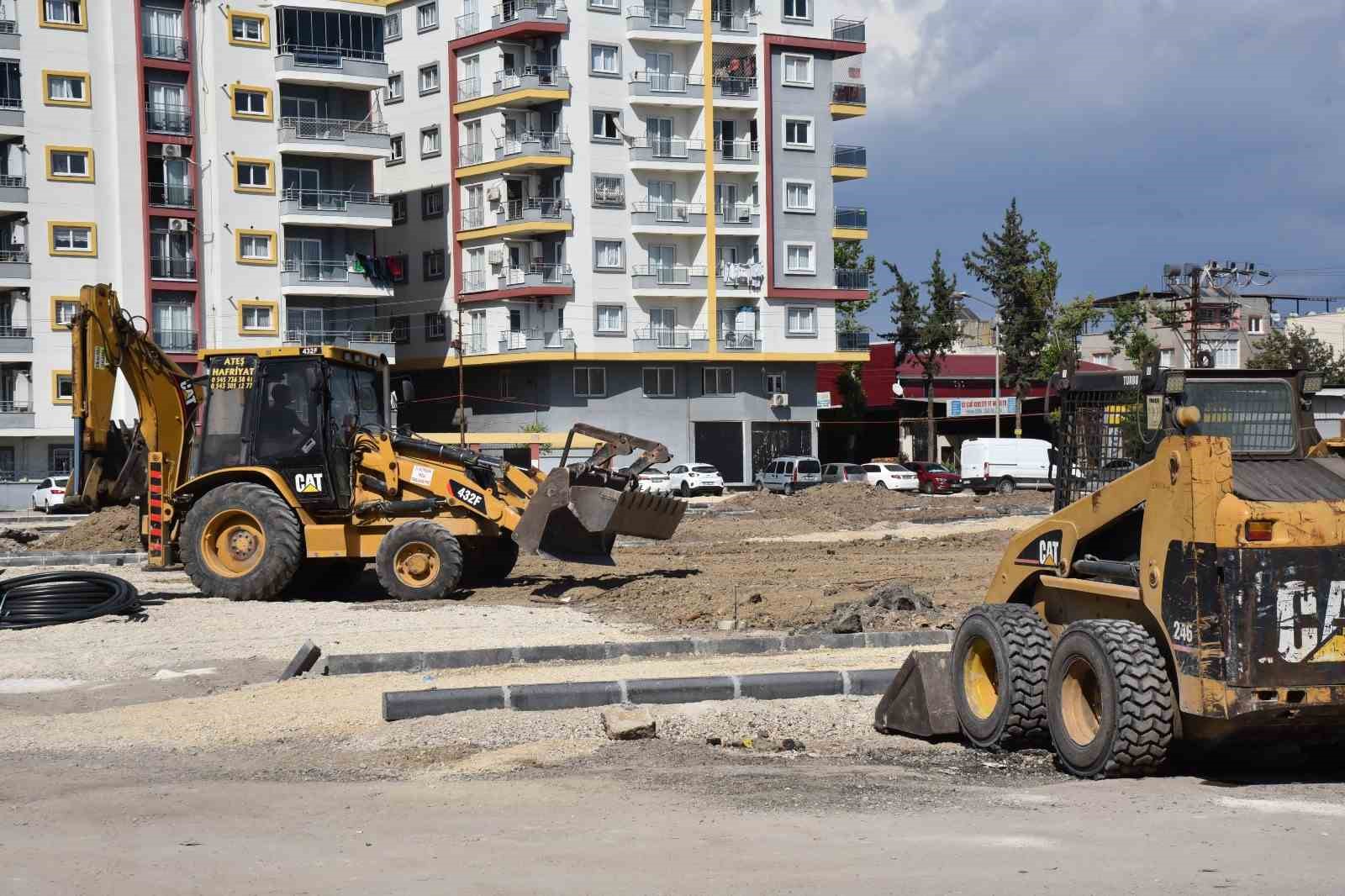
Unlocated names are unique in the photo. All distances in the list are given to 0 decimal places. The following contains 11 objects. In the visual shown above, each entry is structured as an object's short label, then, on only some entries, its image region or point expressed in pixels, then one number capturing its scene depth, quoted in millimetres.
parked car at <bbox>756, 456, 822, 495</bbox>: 62875
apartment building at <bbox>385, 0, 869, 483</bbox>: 68562
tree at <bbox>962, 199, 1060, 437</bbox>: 81938
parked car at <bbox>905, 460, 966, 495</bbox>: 60906
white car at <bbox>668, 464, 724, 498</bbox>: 61281
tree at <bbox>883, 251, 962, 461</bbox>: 80500
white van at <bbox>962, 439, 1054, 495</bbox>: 58969
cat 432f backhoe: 20484
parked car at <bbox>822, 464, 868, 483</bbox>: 63188
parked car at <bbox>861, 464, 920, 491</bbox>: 61375
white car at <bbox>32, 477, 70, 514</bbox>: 53803
